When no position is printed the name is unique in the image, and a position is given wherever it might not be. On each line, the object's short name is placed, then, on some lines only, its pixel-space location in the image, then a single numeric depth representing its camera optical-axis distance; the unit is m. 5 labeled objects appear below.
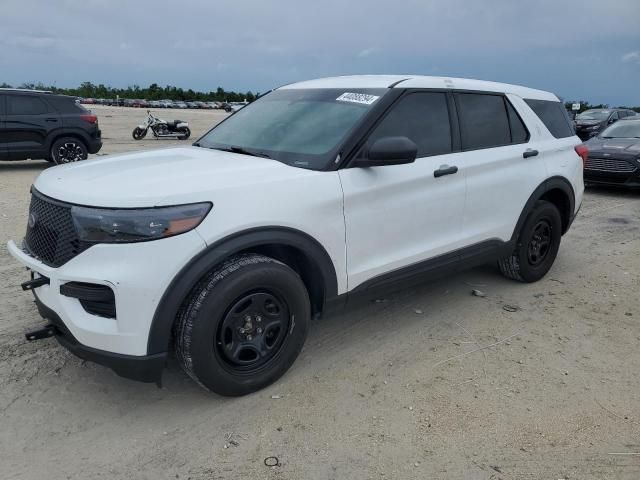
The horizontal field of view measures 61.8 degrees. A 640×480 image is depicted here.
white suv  2.61
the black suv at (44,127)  11.02
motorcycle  19.83
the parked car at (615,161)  9.88
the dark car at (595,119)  16.97
